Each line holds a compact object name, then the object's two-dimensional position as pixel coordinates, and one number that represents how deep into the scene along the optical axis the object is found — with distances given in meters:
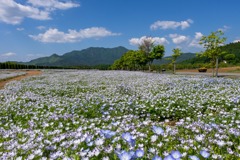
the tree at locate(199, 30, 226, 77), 31.92
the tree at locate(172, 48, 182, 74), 50.30
